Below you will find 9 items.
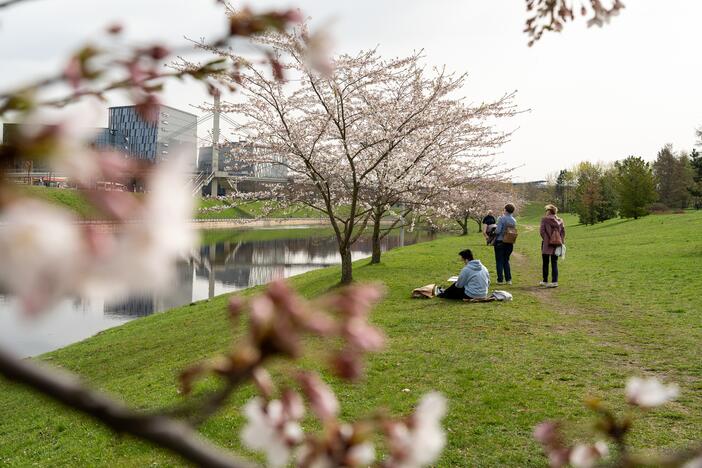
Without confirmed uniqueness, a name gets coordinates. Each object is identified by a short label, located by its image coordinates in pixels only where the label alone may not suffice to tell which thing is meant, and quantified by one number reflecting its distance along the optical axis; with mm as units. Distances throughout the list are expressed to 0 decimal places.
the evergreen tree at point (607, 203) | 47750
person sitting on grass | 11086
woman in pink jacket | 12211
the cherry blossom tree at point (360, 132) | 13555
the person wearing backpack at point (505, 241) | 12820
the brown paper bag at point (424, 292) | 11836
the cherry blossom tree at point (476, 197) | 17984
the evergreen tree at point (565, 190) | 74438
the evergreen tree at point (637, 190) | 42150
